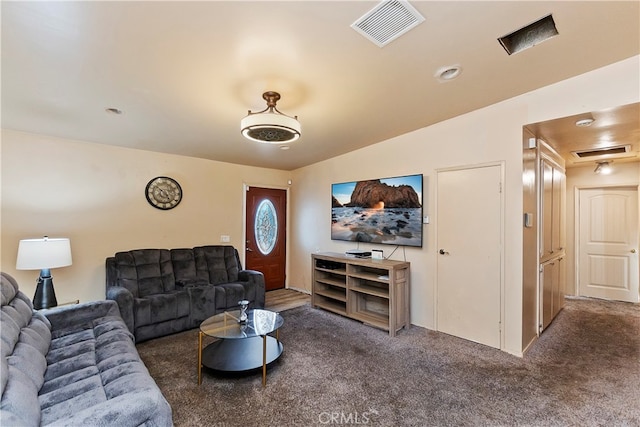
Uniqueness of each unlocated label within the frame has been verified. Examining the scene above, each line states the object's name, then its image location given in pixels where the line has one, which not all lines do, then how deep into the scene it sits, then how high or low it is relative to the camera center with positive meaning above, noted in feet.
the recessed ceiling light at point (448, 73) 7.29 +3.77
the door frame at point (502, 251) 9.67 -1.15
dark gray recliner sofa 10.33 -2.95
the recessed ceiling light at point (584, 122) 8.63 +2.91
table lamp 9.18 -1.45
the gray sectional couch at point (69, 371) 4.16 -3.04
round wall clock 13.66 +1.13
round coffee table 7.80 -4.09
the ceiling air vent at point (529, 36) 5.96 +3.97
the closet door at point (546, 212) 11.03 +0.22
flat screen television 11.99 +0.27
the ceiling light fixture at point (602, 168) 15.56 +2.68
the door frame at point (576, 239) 16.63 -1.25
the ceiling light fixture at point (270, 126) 7.44 +2.37
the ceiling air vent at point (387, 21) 5.21 +3.77
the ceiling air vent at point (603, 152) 11.98 +2.92
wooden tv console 11.22 -3.12
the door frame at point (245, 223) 16.89 -0.42
